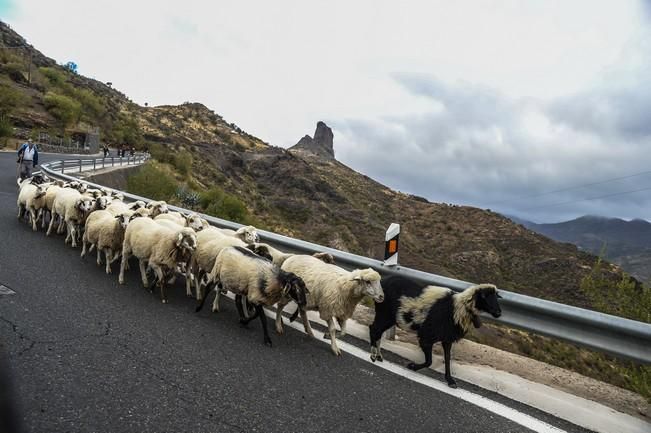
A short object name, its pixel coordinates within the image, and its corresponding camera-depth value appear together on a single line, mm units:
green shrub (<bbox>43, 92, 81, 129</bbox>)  52531
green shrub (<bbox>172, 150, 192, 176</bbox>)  48138
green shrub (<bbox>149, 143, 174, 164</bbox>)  50469
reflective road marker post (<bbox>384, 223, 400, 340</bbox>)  5457
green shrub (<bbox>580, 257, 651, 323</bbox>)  5484
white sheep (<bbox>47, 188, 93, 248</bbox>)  8477
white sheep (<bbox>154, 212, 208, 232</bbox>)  7641
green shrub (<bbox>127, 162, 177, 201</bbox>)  24062
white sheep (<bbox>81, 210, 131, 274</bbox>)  7199
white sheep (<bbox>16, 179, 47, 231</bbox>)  9922
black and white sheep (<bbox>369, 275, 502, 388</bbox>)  4410
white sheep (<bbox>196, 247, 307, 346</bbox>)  4980
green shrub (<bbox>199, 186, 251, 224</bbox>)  28094
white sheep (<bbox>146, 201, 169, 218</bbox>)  8766
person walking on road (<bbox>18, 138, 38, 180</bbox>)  15297
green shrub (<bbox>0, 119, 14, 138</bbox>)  35656
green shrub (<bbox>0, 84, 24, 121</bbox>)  42188
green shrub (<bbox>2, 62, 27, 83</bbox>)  54875
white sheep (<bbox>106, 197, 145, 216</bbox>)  8207
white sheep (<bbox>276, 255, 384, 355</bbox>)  4898
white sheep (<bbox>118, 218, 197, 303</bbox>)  6137
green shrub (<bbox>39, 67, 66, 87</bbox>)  64938
